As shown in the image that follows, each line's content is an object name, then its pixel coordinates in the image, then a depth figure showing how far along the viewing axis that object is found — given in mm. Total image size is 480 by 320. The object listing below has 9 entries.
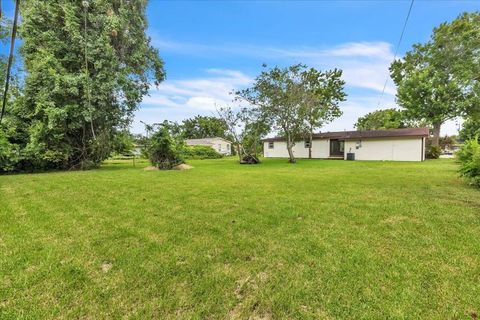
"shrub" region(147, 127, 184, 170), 13338
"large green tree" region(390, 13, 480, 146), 22938
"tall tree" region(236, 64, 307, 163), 17578
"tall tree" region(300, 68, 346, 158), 17984
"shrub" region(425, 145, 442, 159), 21969
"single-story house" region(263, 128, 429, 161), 19578
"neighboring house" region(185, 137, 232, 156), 36812
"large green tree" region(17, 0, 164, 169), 12039
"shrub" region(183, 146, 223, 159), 28297
